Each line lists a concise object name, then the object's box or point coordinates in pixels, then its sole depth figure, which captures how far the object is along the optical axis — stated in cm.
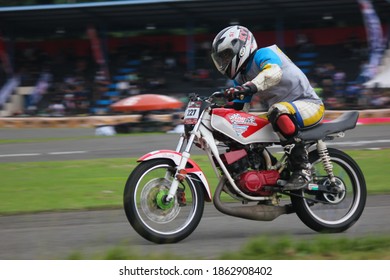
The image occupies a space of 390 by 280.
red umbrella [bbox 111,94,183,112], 3969
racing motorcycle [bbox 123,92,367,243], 1195
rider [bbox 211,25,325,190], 1234
